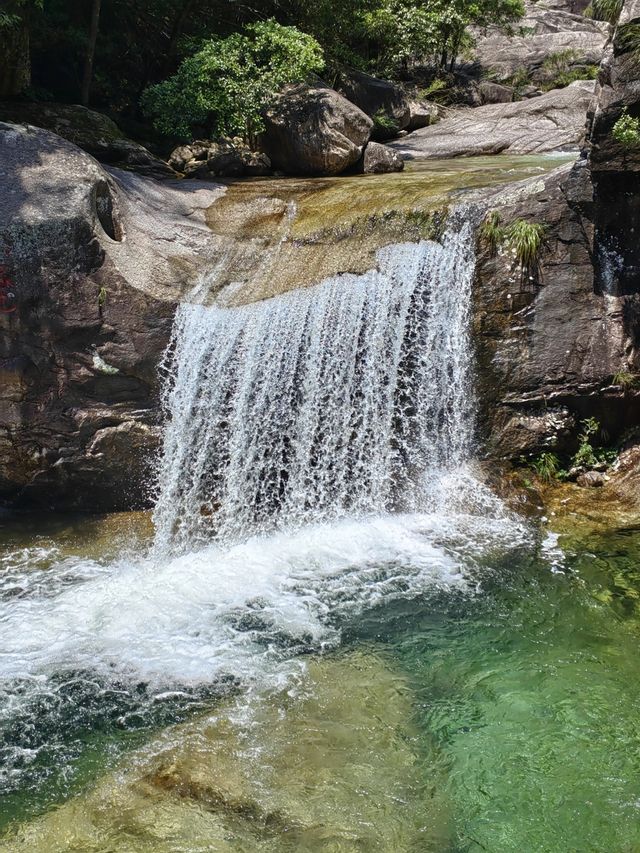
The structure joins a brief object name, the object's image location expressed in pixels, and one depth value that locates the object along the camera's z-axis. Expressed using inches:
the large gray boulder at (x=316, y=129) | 443.2
